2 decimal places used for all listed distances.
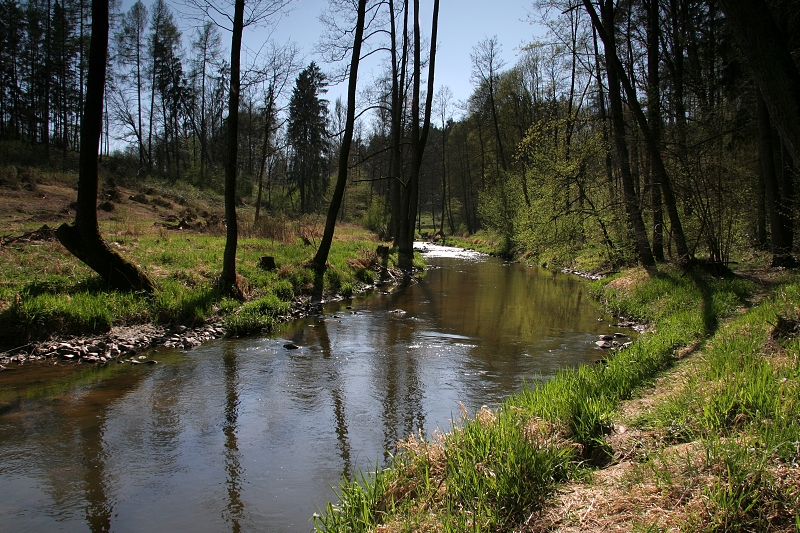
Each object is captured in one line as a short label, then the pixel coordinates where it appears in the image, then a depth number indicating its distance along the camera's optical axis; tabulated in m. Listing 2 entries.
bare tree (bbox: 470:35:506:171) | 34.84
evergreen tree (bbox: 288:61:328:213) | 44.41
